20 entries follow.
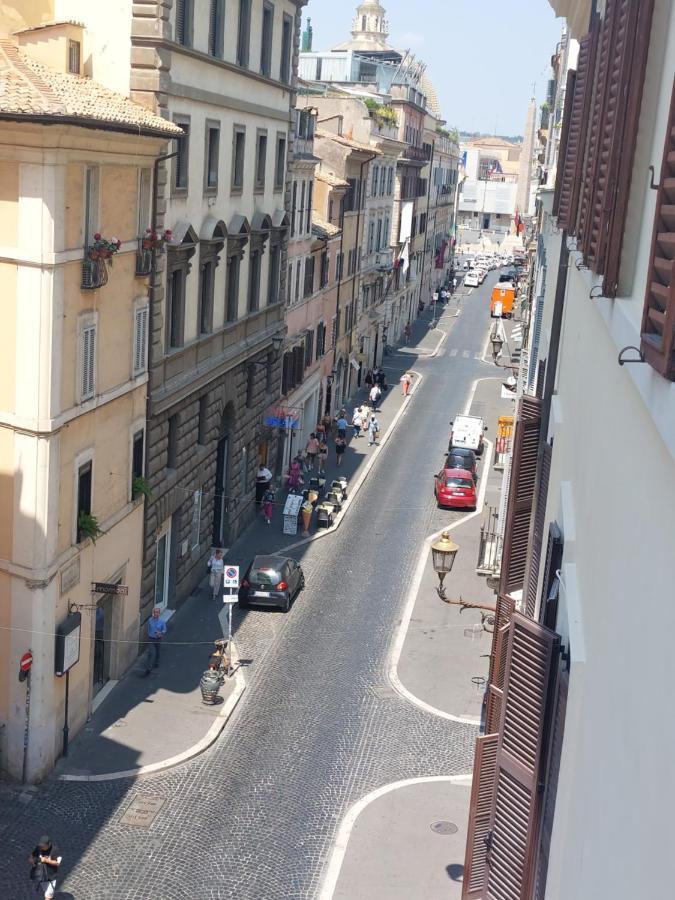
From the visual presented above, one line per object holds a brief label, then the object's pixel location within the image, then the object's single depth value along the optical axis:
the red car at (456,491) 43.12
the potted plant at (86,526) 22.91
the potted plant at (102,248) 21.72
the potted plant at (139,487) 26.41
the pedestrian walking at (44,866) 17.92
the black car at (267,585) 31.56
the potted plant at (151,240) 25.23
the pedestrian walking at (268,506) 39.69
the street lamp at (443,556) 19.11
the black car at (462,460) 46.31
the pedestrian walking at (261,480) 40.09
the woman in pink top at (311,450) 48.06
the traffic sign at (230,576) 27.12
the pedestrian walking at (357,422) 54.94
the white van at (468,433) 51.22
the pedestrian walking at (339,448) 49.16
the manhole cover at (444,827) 21.03
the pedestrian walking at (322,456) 47.69
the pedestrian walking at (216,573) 32.66
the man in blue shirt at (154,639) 27.22
